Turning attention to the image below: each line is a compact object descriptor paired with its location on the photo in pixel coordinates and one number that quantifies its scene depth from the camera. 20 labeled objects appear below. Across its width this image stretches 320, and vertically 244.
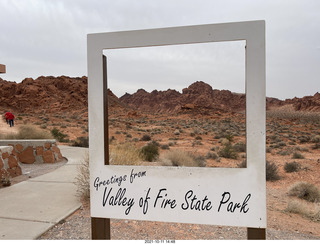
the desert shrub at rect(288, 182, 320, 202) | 6.41
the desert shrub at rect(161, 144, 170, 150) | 16.12
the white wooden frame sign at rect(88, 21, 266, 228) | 2.39
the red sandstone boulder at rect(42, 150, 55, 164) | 8.73
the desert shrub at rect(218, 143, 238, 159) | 12.76
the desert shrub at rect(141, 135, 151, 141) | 21.43
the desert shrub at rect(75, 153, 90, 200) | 5.11
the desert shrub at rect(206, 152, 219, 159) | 12.41
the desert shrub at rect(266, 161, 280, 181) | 8.36
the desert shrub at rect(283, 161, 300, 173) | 9.59
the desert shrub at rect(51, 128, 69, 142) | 18.96
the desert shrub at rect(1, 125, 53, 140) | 12.39
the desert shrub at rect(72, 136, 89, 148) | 16.80
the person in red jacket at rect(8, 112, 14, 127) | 21.64
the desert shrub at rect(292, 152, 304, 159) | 12.40
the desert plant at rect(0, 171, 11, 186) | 5.80
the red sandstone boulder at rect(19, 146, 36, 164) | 8.60
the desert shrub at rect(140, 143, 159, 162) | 10.80
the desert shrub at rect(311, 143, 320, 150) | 16.37
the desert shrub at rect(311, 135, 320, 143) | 19.60
